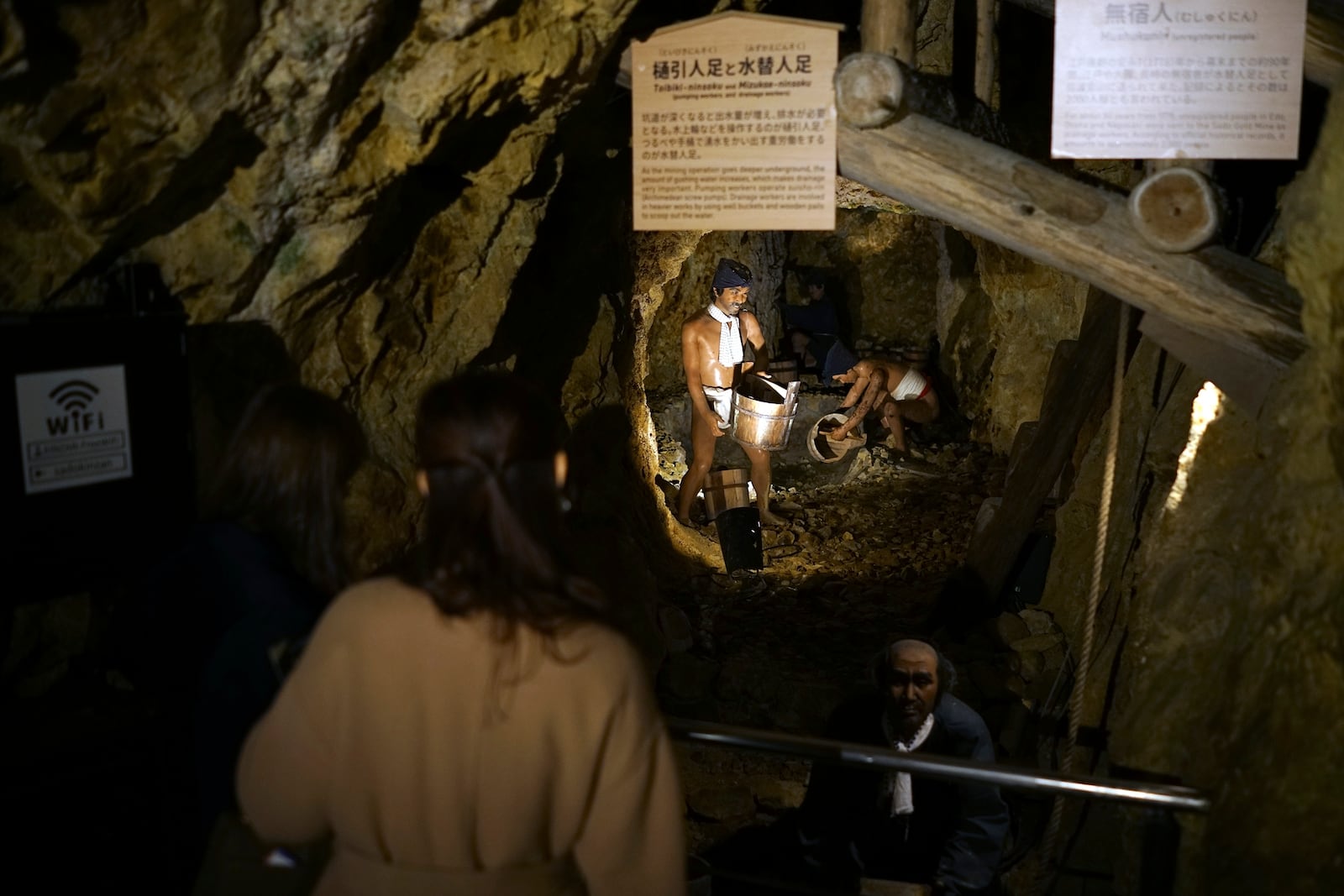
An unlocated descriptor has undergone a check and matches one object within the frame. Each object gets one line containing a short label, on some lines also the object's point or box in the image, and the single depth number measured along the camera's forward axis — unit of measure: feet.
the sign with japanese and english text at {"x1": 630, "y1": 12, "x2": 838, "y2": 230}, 13.10
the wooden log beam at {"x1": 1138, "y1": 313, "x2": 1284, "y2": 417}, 12.60
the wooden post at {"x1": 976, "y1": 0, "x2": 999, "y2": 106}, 15.60
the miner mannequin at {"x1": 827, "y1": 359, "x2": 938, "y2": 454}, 38.11
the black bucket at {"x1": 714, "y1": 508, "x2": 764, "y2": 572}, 27.78
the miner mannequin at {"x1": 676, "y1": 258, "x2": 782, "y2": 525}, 30.66
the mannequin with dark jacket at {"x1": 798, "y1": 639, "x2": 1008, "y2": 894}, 14.55
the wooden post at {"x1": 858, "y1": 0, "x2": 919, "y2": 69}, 13.55
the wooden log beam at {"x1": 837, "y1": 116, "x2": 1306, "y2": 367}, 12.37
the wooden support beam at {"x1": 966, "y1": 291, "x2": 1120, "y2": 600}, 21.07
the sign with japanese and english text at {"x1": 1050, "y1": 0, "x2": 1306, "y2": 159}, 11.57
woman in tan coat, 5.90
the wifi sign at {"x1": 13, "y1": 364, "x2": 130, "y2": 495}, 9.73
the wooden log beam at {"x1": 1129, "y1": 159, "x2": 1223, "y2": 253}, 12.12
